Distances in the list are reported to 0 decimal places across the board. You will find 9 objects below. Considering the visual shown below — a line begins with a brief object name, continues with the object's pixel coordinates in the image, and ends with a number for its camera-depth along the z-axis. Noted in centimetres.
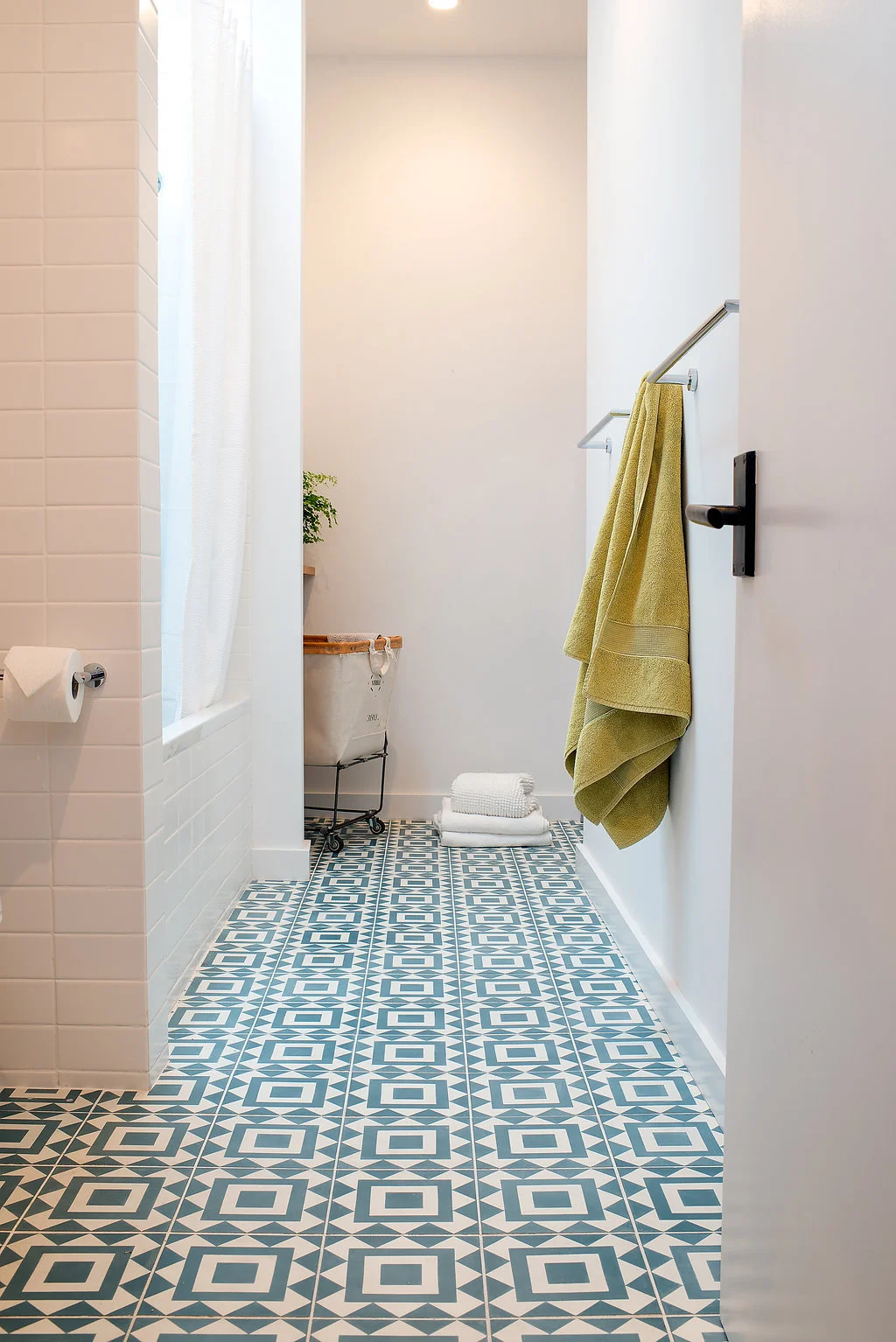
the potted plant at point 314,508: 365
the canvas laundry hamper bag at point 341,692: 340
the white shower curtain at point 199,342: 238
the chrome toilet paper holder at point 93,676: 177
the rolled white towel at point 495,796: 363
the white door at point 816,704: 80
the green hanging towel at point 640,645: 202
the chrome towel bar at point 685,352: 156
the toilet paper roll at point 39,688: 168
